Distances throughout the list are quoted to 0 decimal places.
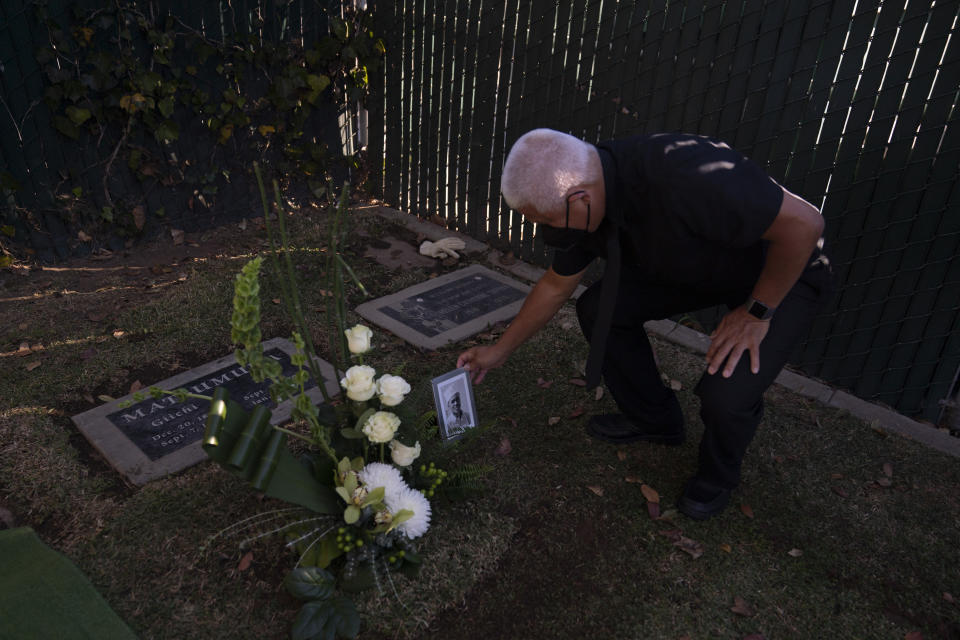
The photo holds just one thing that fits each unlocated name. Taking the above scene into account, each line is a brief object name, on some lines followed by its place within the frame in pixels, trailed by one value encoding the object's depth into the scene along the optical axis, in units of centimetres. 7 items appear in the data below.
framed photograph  262
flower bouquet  198
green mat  209
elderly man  211
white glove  490
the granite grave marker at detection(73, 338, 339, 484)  282
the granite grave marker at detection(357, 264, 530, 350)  395
